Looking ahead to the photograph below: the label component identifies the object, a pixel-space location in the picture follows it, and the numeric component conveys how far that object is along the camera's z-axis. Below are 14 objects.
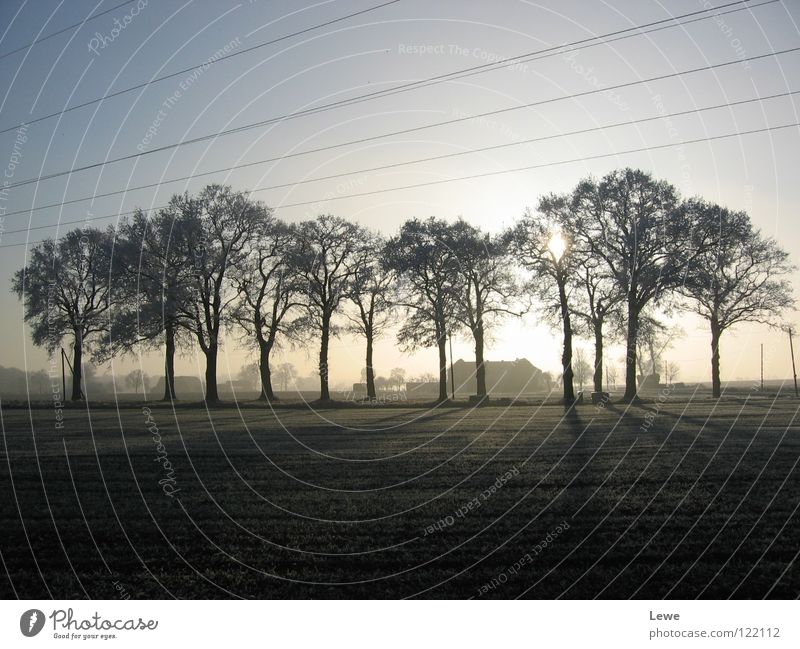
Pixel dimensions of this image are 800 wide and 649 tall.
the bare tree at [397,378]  147.90
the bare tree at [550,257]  51.19
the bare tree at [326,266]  60.91
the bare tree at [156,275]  52.88
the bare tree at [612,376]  115.24
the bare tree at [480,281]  57.06
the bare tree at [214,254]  54.34
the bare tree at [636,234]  46.46
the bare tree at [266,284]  58.25
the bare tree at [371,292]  60.59
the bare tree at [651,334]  49.38
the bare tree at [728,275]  47.47
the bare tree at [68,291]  60.57
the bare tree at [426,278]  56.66
